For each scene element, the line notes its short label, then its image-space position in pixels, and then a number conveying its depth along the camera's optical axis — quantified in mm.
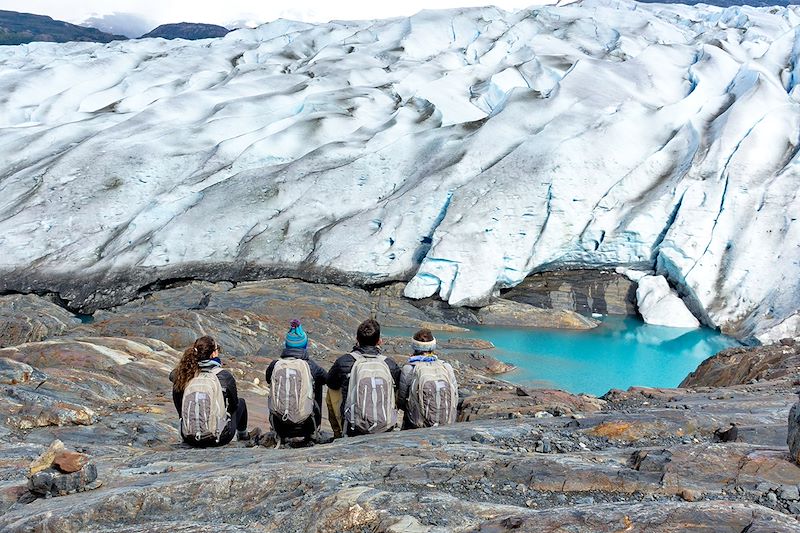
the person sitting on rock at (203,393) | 5348
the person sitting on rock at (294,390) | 5523
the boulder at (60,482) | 4281
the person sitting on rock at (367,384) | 5367
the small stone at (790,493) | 3542
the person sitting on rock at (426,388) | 5613
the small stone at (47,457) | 4420
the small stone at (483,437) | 5242
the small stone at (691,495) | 3637
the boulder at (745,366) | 10811
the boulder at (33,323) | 16797
